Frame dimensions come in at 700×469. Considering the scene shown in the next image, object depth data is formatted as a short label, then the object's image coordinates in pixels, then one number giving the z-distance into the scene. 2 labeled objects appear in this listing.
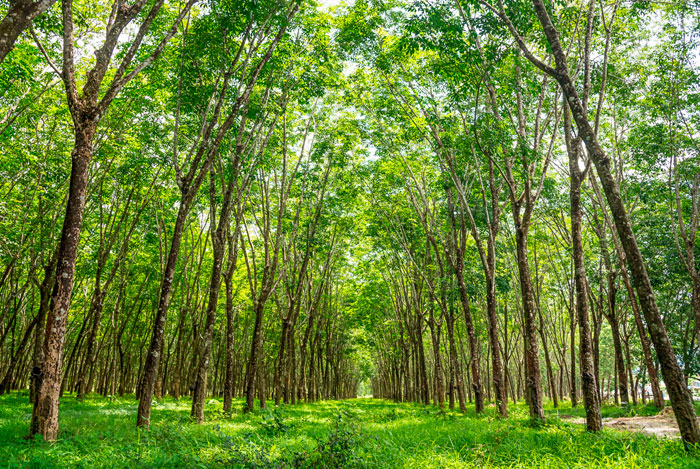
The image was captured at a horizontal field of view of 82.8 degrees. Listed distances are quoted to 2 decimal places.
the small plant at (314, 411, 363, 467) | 5.74
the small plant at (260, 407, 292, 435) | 9.29
